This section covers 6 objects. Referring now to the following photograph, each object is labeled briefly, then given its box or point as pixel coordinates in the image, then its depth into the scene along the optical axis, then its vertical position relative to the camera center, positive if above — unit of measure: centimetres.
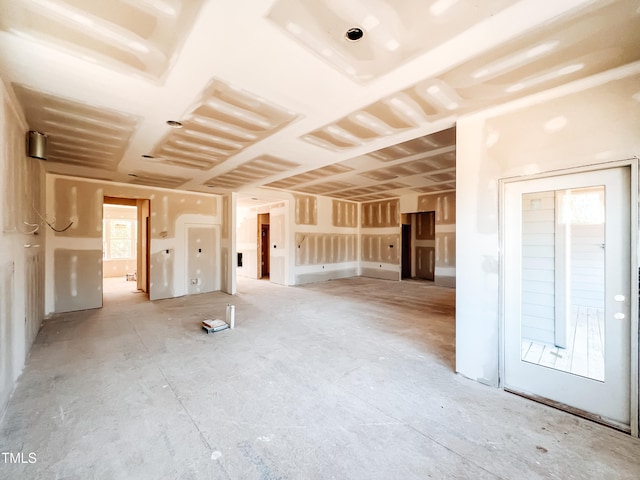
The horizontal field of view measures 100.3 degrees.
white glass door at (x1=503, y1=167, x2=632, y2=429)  199 -47
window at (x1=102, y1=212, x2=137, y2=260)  979 -2
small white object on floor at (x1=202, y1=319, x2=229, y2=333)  397 -132
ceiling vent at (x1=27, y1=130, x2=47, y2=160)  304 +108
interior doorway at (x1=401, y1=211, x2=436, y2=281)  973 -28
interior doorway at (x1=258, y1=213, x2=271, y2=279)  948 -30
